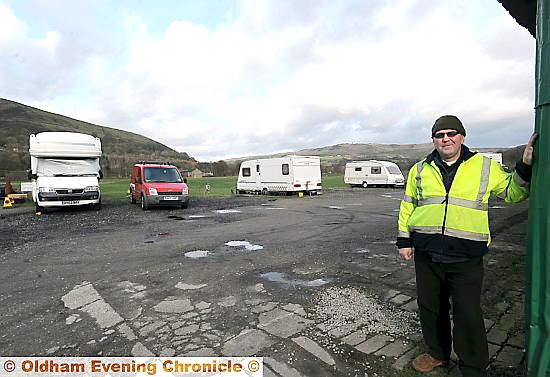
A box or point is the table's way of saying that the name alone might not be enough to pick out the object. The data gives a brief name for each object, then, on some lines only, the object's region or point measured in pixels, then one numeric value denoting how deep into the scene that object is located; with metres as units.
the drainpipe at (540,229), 2.07
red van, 15.36
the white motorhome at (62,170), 13.93
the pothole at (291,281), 4.97
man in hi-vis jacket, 2.50
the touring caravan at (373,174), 30.48
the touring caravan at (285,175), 22.64
